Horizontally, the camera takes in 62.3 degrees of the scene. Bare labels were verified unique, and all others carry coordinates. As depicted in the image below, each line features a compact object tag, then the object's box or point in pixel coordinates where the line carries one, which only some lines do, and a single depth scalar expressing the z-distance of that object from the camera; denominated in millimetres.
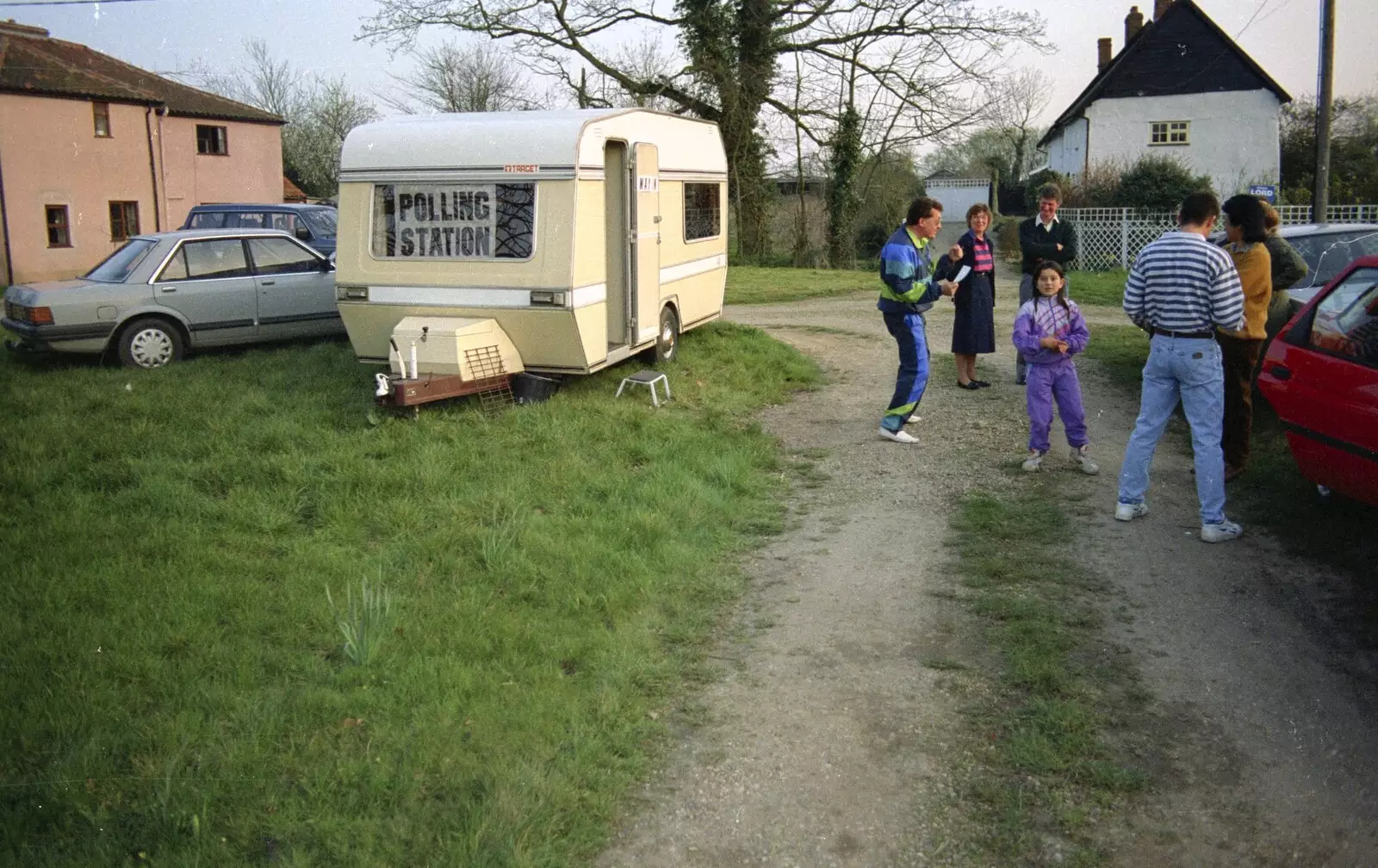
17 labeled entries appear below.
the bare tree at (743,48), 29719
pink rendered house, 30484
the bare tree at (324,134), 53688
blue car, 17844
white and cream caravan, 9703
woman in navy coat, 10383
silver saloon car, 11828
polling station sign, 9906
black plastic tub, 10227
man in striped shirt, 6340
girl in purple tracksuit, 7992
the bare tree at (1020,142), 58125
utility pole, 17016
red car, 5633
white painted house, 38406
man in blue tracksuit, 8828
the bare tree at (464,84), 45719
